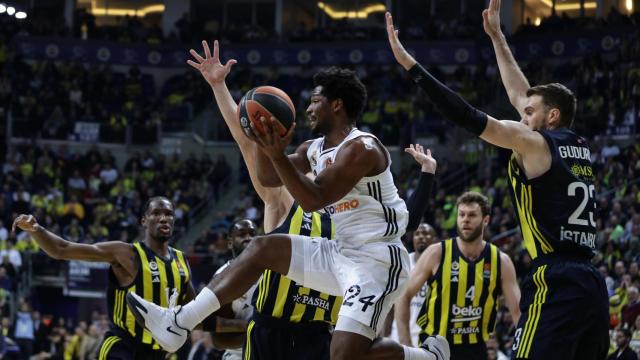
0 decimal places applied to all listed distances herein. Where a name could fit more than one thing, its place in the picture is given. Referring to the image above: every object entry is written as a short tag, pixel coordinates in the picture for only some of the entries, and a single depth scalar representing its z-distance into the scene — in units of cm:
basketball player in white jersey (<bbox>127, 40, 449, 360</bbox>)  632
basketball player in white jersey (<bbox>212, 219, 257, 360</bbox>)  840
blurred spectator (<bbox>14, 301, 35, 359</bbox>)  2100
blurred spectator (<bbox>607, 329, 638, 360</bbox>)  1266
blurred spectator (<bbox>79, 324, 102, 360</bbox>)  1952
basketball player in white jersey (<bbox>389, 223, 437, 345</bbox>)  1085
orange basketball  627
